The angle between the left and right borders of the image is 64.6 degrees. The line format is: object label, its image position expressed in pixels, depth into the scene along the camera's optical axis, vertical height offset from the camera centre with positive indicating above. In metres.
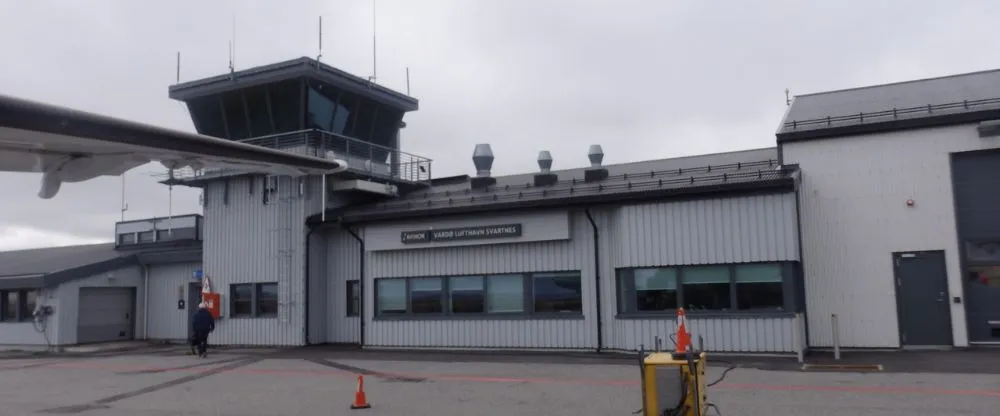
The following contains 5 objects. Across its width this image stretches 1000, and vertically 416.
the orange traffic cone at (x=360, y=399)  12.51 -1.52
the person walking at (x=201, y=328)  22.22 -0.62
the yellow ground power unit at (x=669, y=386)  9.38 -1.08
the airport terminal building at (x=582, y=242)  18.02 +1.45
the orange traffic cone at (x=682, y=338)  10.26 -0.56
